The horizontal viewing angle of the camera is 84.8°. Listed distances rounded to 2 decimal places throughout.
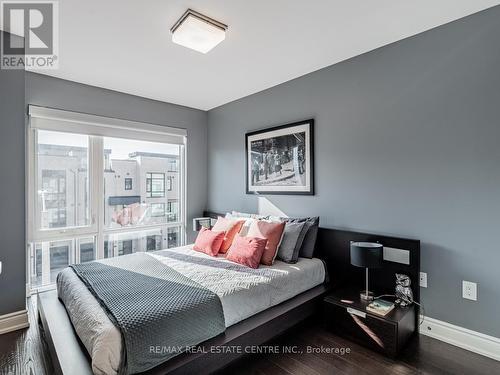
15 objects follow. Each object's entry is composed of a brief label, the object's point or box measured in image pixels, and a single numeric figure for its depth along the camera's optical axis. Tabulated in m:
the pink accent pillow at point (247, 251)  2.59
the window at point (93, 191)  3.26
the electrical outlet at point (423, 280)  2.39
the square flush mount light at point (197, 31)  2.15
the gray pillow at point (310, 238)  2.88
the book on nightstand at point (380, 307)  2.17
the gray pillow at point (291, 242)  2.76
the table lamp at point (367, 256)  2.29
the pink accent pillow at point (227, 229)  3.08
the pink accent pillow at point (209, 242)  3.03
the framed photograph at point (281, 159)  3.27
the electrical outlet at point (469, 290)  2.15
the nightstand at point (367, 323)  2.05
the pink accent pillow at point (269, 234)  2.69
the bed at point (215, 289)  1.48
